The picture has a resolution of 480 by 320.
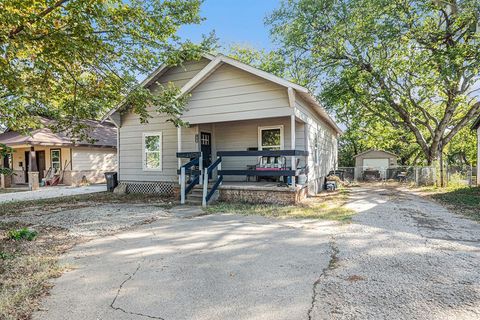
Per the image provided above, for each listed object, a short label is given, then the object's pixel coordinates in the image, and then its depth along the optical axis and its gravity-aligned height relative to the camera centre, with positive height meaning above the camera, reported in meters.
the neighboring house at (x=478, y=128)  13.61 +1.32
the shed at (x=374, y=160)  23.40 -0.64
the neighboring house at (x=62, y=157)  16.22 -0.02
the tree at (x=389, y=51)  12.75 +5.51
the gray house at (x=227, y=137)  8.73 +0.75
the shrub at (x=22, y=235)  5.07 -1.47
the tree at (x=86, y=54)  5.32 +2.32
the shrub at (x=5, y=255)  4.02 -1.49
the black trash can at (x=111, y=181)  12.76 -1.19
